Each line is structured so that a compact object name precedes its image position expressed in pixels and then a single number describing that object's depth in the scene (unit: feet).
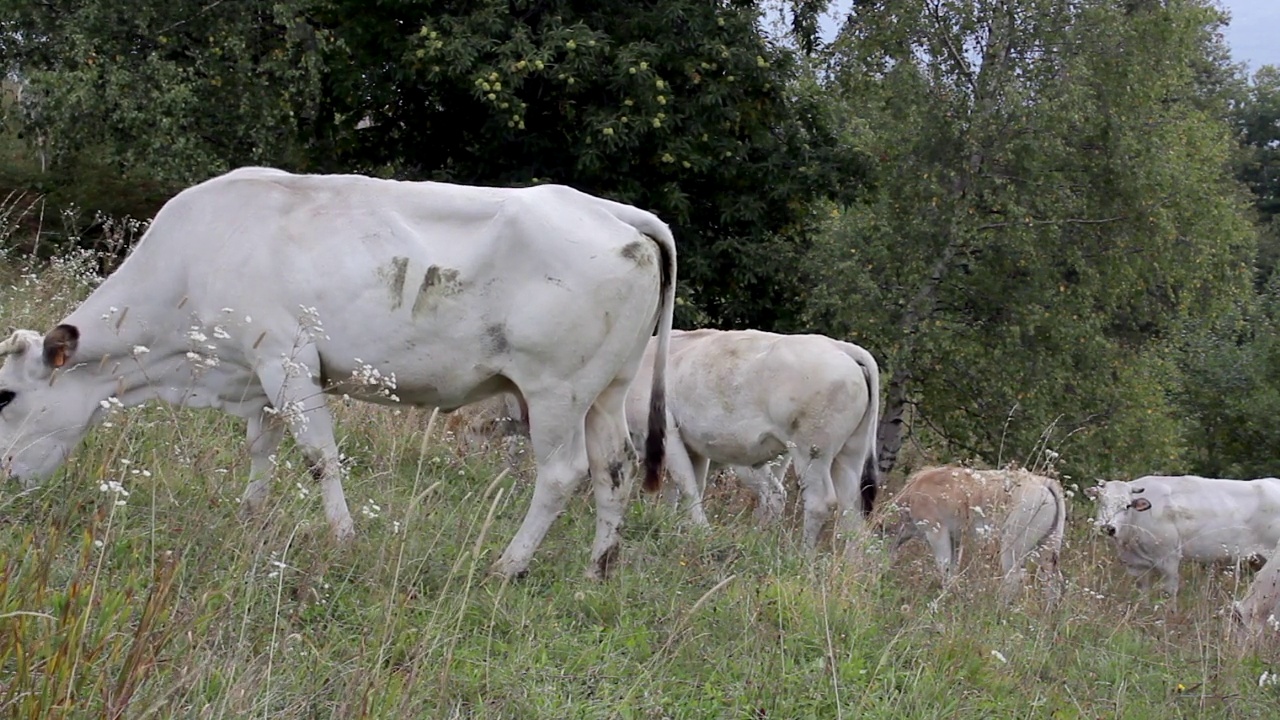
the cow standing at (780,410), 33.35
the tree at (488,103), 48.67
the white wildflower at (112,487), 11.50
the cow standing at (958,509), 35.09
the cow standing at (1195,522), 45.19
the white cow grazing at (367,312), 19.72
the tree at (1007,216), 59.93
